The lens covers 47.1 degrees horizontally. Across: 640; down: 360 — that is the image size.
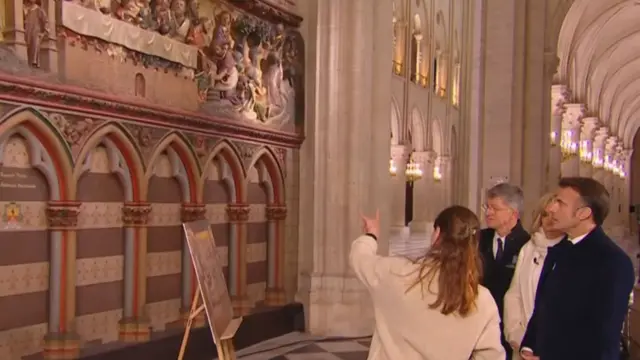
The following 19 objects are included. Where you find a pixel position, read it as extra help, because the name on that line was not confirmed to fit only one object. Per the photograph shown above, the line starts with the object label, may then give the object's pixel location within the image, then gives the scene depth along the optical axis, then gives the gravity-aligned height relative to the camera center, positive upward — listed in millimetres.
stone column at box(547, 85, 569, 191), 24170 +2706
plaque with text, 4223 -560
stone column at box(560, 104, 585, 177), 30795 +2659
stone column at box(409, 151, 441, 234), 29922 -184
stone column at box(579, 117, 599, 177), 36031 +2429
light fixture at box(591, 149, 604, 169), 38719 +1687
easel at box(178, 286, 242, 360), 4234 -928
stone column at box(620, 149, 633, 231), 47250 +156
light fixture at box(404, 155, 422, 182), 29047 +611
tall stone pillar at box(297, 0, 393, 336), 9305 +272
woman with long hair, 2803 -442
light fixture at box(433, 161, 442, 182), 30469 +626
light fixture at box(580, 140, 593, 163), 35844 +1916
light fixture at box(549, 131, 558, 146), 25078 +1821
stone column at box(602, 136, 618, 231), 41906 +1365
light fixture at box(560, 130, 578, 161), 30781 +1895
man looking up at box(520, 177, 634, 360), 2953 -388
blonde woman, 3979 -524
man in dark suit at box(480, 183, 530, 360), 4406 -301
